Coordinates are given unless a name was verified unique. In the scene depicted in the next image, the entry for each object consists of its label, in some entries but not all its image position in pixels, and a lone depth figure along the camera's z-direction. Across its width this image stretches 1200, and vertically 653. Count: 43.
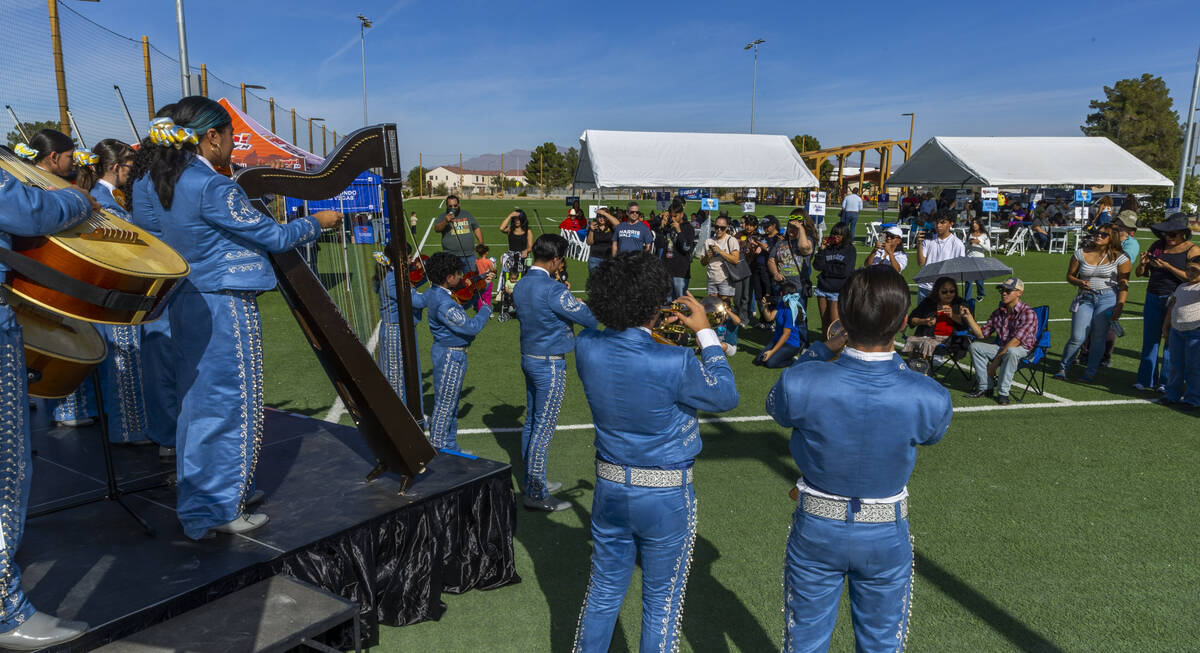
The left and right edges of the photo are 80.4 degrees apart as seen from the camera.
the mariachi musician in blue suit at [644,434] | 2.40
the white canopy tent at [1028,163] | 21.33
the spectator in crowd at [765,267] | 10.17
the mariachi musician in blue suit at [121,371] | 4.57
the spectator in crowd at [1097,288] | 7.25
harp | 3.08
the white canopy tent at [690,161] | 20.23
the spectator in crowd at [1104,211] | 17.71
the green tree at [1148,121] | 53.56
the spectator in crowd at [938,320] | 7.29
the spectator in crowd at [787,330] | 8.24
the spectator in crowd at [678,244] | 10.06
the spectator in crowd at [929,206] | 24.25
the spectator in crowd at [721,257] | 9.36
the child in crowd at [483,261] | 10.02
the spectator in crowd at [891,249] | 8.30
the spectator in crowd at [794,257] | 8.96
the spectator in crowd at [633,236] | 10.07
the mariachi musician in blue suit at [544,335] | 4.21
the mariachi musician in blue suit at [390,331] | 4.76
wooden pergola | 28.49
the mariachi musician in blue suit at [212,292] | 2.87
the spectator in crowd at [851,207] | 20.44
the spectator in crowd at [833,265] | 7.95
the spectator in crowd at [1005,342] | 6.76
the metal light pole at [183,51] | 10.98
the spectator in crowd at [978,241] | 11.26
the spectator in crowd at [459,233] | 9.88
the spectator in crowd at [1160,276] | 6.64
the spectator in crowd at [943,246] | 8.64
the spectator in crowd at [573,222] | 19.19
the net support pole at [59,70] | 8.49
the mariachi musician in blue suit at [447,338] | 4.56
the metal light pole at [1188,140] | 23.09
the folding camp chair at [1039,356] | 6.95
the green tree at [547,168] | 89.03
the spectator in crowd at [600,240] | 11.37
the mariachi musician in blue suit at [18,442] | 2.17
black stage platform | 2.74
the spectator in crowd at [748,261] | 10.28
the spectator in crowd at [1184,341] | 6.30
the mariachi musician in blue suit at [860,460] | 2.15
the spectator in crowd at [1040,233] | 21.64
